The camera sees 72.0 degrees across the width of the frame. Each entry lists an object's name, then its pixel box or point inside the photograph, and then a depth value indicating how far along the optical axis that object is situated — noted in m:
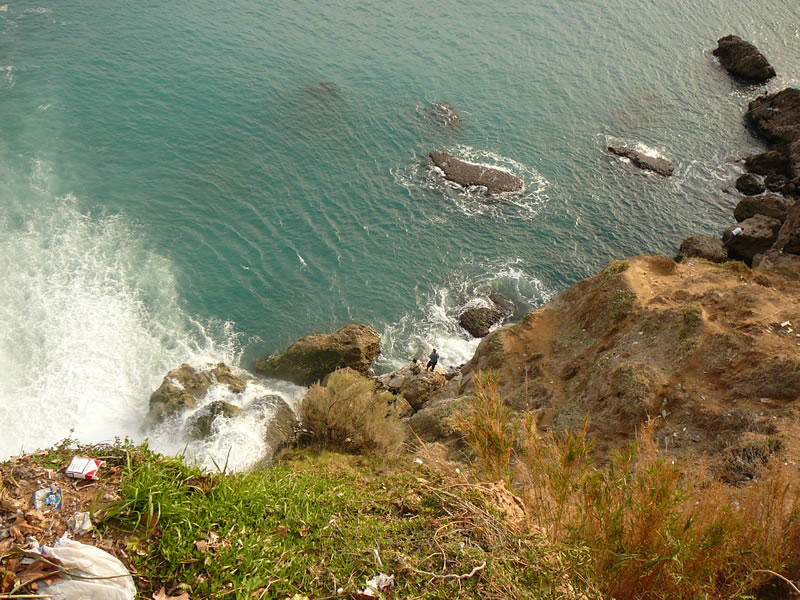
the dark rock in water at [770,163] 31.89
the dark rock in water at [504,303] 23.31
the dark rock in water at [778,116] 34.38
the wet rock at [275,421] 14.59
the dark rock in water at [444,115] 32.34
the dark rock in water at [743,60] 40.00
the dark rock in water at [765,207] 27.00
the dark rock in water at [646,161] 31.48
